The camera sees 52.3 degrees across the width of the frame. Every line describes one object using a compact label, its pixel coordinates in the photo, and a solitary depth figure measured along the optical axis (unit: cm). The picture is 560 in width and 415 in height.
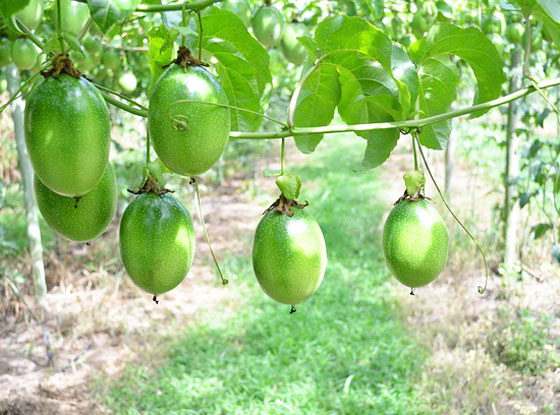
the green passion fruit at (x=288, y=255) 97
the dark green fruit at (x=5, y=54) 191
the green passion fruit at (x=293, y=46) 230
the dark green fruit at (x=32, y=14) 133
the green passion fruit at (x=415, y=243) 105
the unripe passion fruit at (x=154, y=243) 95
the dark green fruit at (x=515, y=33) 290
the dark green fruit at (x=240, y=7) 182
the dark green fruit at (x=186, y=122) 77
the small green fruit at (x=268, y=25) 212
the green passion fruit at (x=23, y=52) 183
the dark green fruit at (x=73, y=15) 149
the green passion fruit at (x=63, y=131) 78
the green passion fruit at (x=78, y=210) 91
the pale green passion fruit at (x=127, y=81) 306
